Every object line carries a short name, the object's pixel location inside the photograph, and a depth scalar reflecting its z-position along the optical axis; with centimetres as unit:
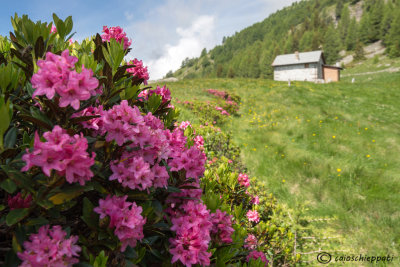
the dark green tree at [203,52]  19741
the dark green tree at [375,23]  7719
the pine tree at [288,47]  9575
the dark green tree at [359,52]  6750
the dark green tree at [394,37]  5535
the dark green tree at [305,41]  9228
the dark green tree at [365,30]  7844
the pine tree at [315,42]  8650
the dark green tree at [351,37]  8146
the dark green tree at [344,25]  9150
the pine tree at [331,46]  7982
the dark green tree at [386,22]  7419
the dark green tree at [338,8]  12356
